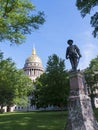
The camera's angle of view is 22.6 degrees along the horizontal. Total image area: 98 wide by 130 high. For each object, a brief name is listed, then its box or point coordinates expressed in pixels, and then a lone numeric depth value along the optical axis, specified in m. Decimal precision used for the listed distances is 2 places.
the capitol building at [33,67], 120.50
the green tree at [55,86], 29.09
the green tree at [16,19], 19.31
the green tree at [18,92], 53.26
